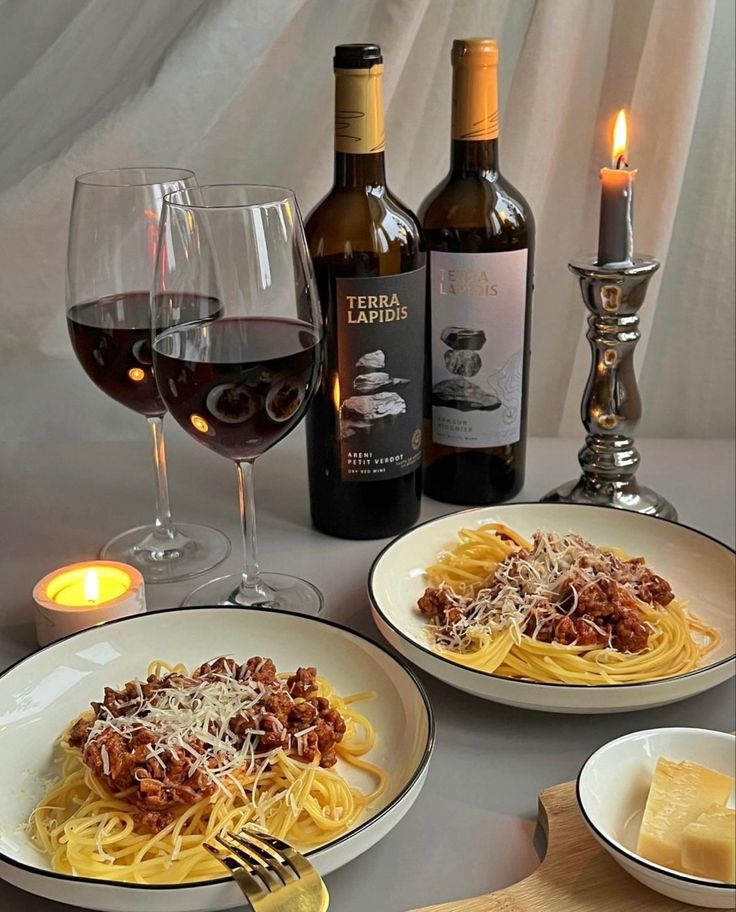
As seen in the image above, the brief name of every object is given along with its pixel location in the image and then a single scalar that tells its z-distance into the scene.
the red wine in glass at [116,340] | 1.11
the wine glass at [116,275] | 1.10
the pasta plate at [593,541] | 0.85
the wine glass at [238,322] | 0.93
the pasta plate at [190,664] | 0.67
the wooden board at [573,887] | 0.68
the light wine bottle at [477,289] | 1.17
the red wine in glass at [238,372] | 0.95
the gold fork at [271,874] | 0.64
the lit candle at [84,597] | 1.00
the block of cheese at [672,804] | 0.56
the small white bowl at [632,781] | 0.66
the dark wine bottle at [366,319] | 1.09
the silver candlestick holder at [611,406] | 1.24
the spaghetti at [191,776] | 0.72
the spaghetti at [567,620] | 0.92
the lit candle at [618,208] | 1.20
